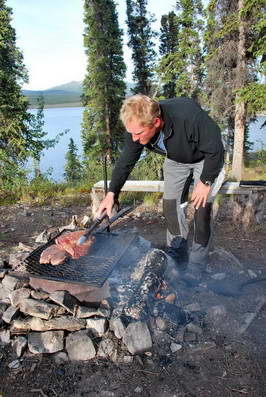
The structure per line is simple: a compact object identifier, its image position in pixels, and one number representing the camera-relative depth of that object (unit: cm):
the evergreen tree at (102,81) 1889
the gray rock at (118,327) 242
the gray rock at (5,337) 250
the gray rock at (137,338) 236
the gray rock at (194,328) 256
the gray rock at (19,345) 238
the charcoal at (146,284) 261
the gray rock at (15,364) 229
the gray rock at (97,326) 247
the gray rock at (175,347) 240
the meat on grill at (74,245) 289
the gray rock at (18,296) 268
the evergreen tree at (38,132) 1138
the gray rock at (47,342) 239
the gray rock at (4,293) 288
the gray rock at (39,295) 267
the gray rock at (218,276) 346
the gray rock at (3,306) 270
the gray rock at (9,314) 257
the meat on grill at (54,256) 277
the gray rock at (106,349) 236
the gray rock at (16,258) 339
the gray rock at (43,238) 407
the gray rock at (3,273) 309
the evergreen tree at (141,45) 2153
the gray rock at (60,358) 234
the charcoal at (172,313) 261
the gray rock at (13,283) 289
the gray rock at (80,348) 235
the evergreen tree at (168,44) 2070
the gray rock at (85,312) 253
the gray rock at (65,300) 254
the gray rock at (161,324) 255
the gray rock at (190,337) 250
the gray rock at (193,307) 280
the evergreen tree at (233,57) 1294
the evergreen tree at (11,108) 1040
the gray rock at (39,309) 251
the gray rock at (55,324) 246
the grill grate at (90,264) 261
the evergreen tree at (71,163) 2548
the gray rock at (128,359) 231
